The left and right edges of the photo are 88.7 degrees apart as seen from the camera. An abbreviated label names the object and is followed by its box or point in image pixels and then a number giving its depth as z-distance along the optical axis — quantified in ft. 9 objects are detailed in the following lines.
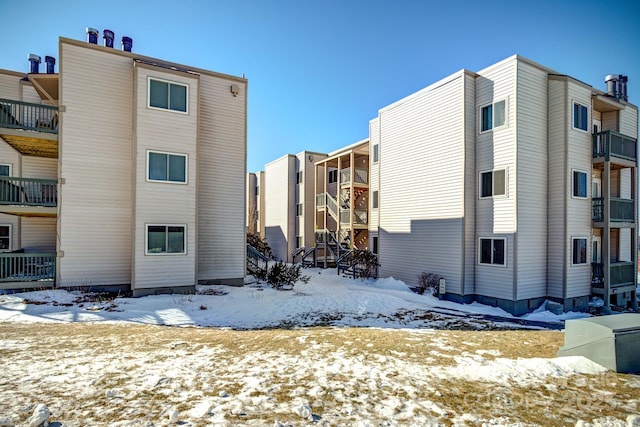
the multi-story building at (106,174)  42.60
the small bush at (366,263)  66.90
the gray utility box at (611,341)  18.99
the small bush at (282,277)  52.24
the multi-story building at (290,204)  99.35
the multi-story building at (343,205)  80.74
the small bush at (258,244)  78.09
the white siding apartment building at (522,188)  46.11
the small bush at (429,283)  52.75
